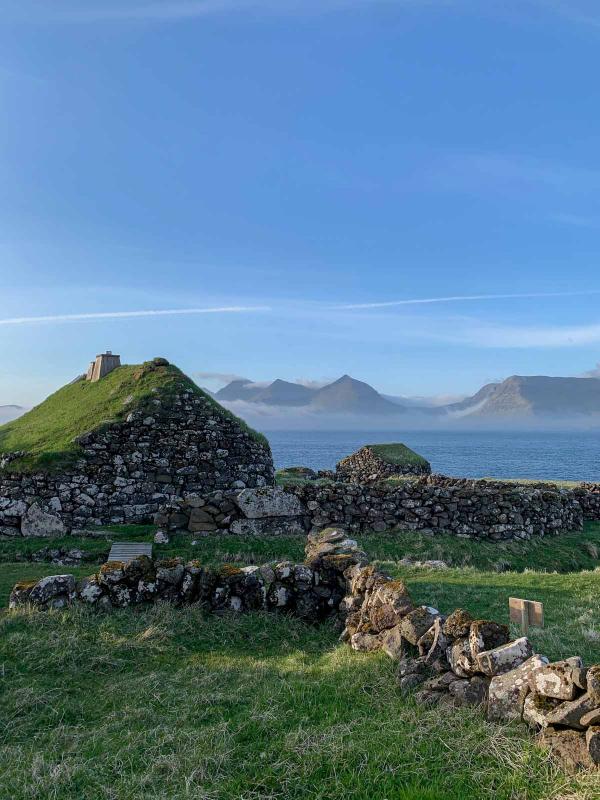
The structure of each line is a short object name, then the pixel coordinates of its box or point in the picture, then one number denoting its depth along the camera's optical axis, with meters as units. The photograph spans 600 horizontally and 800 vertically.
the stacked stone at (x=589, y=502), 26.94
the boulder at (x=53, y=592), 10.08
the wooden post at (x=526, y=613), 8.02
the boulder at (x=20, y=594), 10.11
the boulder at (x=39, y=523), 18.86
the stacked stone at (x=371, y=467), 41.35
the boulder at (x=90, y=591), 10.18
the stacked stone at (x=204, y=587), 10.25
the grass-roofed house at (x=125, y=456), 19.67
